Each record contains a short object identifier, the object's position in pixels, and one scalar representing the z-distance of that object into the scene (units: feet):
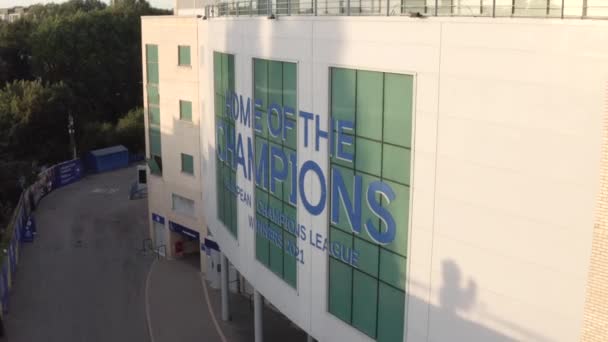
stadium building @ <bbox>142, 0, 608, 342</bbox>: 45.42
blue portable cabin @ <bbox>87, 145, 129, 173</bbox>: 213.46
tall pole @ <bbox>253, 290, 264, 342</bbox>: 89.77
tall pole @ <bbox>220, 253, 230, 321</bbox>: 105.70
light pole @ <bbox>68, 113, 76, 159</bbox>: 215.72
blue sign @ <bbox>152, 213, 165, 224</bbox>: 135.08
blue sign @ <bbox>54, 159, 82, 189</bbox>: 194.69
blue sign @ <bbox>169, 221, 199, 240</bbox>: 126.40
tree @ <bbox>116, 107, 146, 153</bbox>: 230.68
